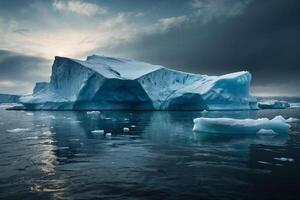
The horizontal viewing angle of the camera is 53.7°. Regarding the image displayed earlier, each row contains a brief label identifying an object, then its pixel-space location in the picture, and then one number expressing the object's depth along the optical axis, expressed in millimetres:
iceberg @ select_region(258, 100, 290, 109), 74812
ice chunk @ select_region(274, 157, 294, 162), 9968
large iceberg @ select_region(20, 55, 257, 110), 47625
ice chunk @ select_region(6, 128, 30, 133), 18912
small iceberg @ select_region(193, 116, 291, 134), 17219
